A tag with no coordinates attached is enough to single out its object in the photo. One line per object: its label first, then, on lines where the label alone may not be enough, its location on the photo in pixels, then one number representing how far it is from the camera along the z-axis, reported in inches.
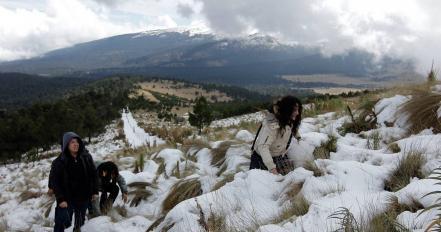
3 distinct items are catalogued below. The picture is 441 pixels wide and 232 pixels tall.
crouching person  313.0
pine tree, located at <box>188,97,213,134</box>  2436.3
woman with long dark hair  253.9
